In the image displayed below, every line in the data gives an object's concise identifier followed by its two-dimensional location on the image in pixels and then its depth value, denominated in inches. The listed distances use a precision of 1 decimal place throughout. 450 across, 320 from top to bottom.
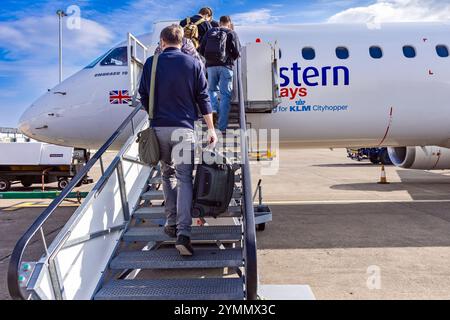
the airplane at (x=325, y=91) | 303.7
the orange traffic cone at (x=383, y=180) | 620.9
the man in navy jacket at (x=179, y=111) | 147.5
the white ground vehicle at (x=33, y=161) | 633.0
